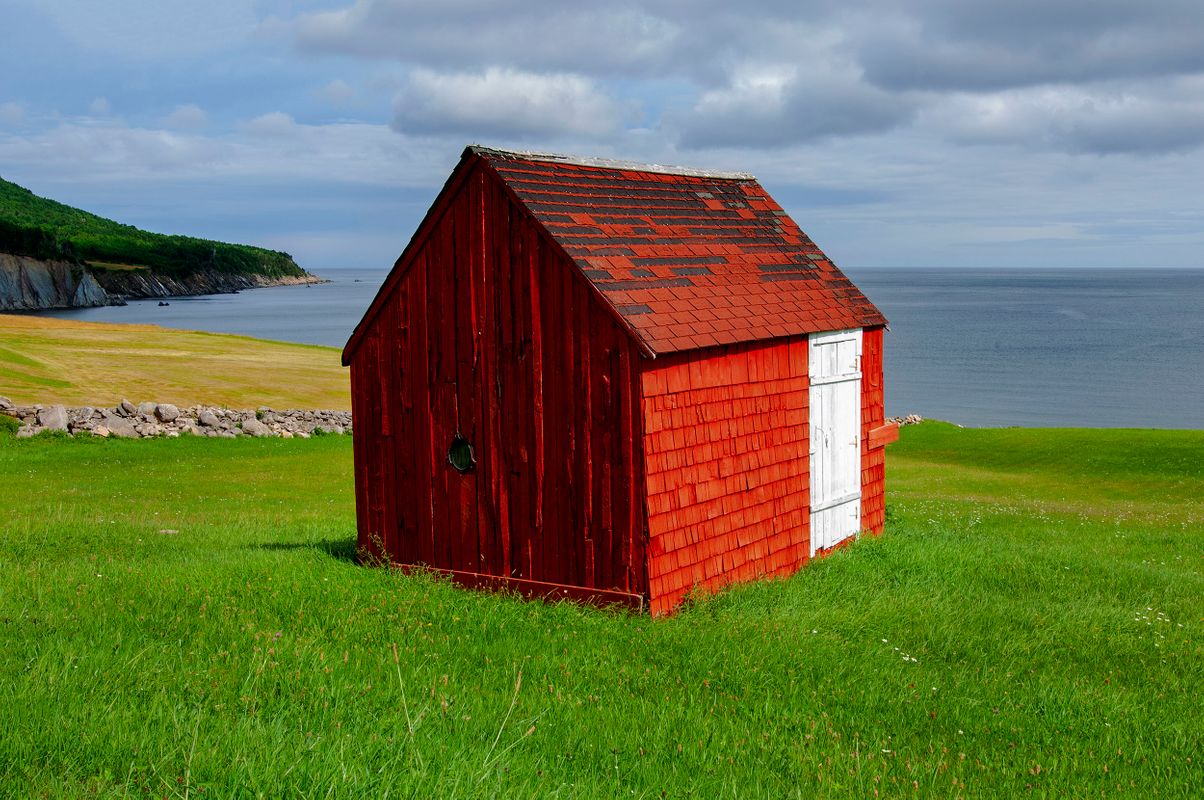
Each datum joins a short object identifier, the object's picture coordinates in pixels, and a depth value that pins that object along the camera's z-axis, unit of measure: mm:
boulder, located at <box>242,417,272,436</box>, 30547
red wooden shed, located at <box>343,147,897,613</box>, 10727
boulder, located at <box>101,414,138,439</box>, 28328
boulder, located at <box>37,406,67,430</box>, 27609
